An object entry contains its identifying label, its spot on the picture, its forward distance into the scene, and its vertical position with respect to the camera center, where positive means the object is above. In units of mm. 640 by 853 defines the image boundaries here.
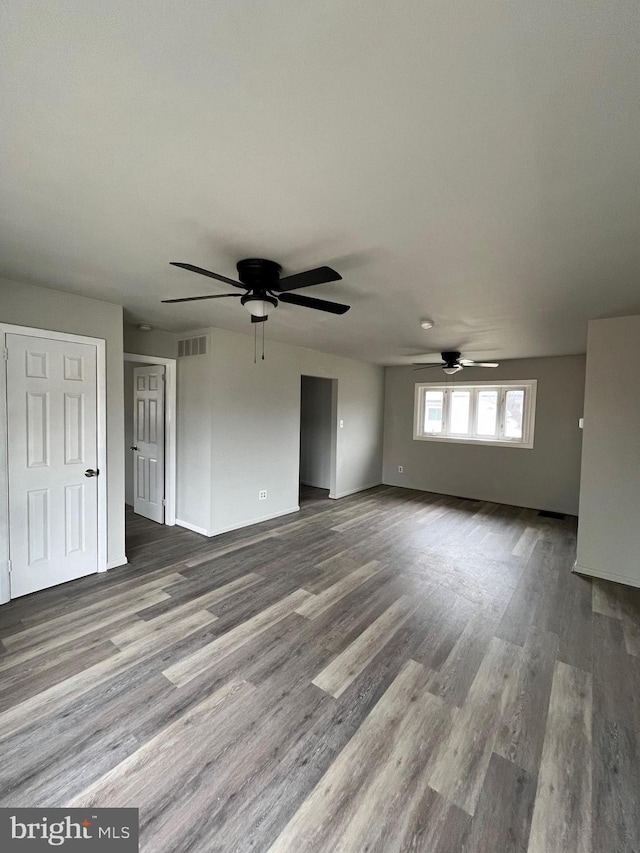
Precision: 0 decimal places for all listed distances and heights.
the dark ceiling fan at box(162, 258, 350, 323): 2268 +763
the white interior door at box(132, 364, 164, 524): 4789 -497
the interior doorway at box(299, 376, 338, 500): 7047 -481
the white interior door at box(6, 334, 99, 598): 2889 -499
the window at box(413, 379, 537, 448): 6113 +18
